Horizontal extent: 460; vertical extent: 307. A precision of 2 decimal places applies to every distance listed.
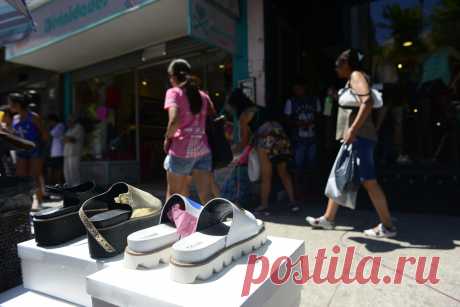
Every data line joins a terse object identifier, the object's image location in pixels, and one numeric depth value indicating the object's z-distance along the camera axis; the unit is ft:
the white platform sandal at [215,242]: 2.72
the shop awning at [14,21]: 7.80
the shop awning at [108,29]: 13.65
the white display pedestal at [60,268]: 3.46
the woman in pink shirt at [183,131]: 9.13
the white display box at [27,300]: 3.71
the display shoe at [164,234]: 3.01
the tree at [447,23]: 13.28
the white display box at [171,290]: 2.49
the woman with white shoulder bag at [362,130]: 9.12
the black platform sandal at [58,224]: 3.79
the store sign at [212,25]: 12.17
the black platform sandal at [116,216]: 3.39
